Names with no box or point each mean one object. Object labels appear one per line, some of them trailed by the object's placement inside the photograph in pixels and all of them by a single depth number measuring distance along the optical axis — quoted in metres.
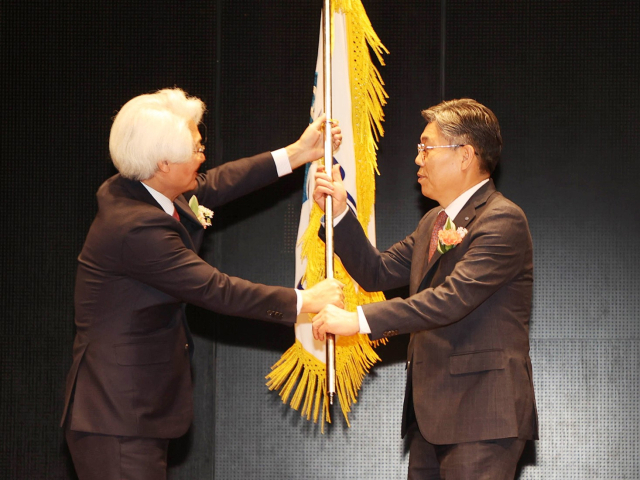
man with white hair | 4.70
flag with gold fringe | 6.31
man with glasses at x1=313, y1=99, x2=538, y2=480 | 4.66
